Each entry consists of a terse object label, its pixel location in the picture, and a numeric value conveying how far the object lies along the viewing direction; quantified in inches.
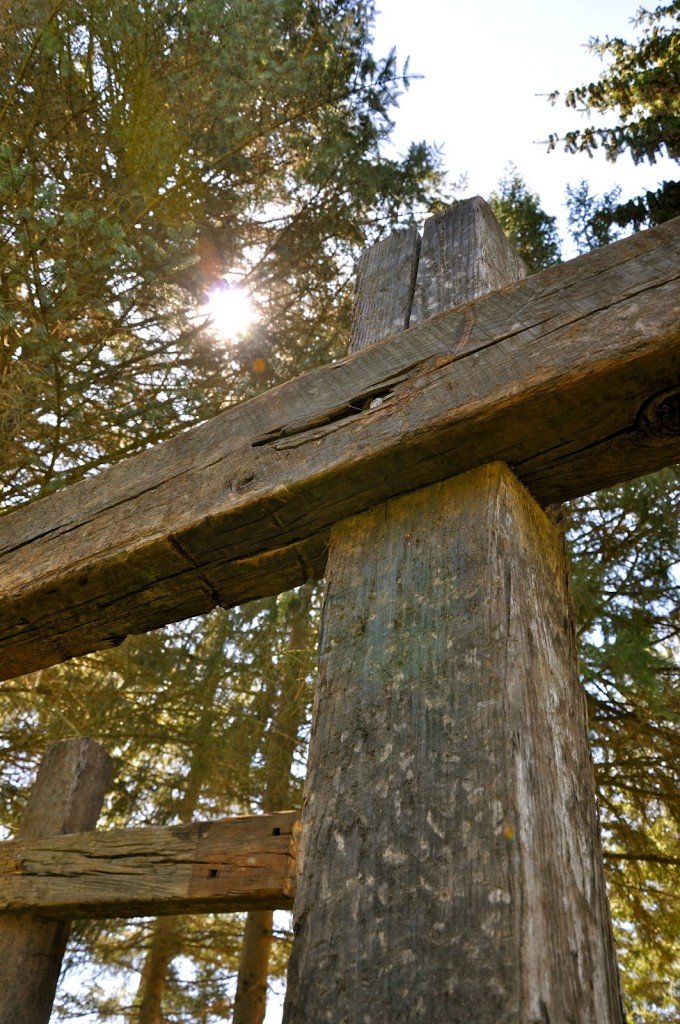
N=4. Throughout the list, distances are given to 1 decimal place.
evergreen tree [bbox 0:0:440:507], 169.9
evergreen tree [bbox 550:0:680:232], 160.2
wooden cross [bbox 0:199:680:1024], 34.7
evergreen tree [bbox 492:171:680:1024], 208.4
